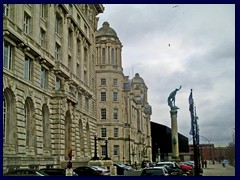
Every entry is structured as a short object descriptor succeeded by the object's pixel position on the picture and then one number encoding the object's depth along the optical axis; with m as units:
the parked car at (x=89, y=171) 33.47
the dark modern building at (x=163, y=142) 111.06
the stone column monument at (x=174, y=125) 71.12
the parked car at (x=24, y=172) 22.86
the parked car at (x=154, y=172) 24.27
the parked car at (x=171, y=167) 32.44
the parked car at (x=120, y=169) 48.55
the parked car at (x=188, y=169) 41.12
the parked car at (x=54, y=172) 24.81
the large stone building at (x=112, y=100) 84.19
